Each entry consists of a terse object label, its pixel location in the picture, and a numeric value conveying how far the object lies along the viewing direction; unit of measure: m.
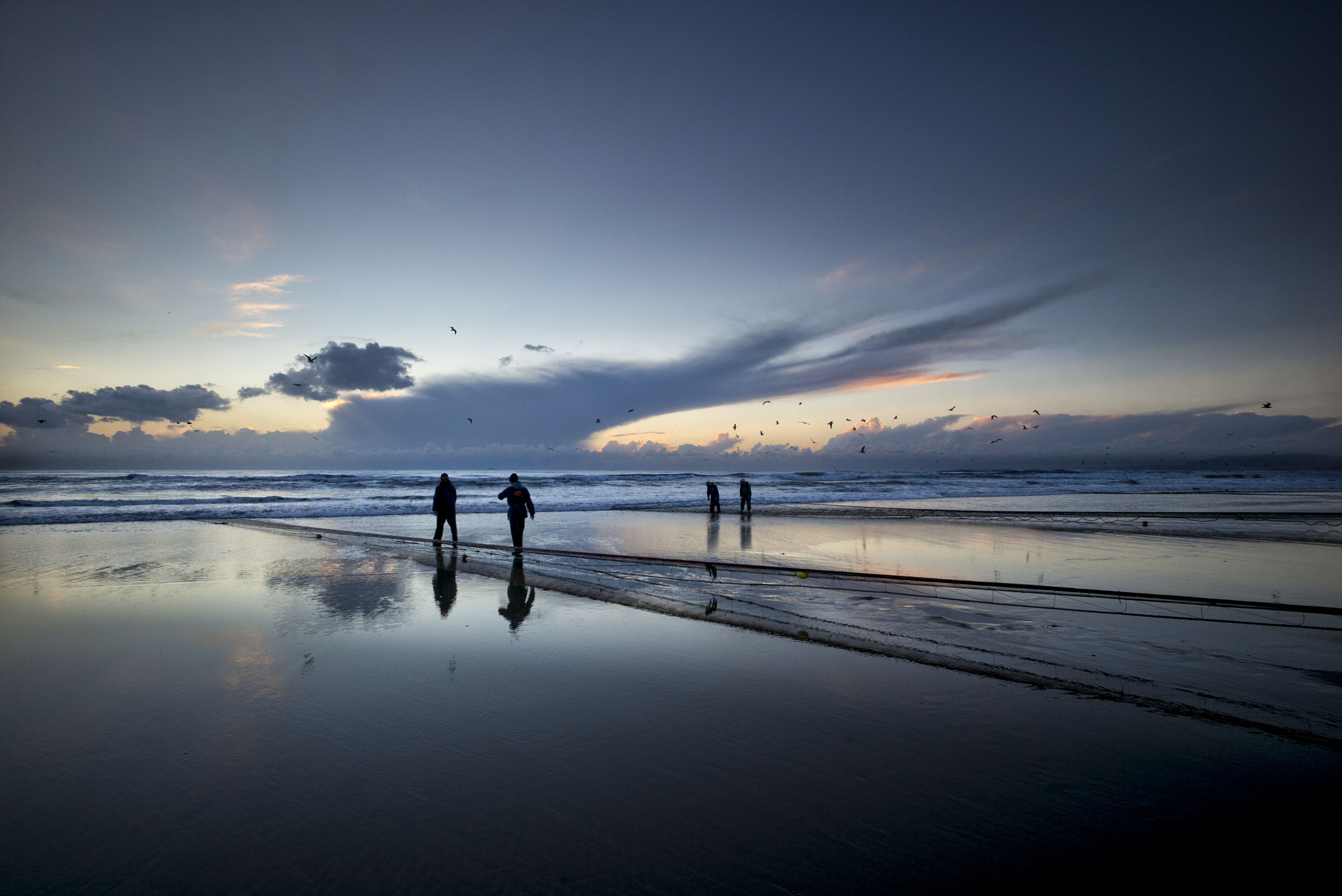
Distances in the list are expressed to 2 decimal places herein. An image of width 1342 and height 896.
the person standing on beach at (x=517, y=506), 13.24
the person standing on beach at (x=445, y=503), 14.62
